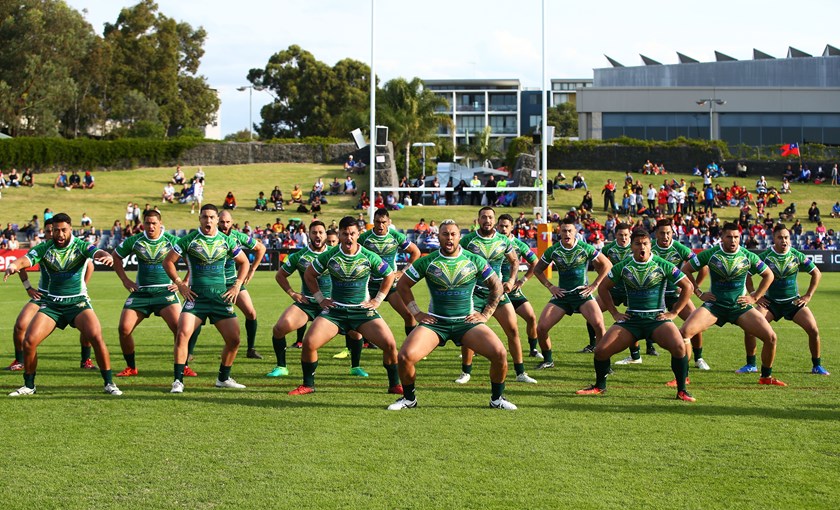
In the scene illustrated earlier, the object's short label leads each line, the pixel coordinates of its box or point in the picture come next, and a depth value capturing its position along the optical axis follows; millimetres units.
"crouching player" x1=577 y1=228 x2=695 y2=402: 11055
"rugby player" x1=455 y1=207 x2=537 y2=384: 12445
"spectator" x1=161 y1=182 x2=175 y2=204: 53500
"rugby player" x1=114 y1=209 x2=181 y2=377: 12508
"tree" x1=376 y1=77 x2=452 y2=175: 63656
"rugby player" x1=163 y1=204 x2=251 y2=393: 11539
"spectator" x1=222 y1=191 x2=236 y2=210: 49406
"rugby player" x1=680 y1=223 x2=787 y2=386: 12062
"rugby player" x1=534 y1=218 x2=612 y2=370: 13453
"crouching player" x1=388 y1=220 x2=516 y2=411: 10117
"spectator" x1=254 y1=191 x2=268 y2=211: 50469
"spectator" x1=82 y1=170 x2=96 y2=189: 59250
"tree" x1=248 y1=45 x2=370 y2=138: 91562
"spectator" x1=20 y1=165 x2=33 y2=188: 57906
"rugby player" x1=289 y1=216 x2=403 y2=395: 10914
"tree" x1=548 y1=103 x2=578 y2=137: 114338
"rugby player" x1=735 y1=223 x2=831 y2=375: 13227
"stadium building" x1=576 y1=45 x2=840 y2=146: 74375
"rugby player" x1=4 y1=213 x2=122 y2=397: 11117
